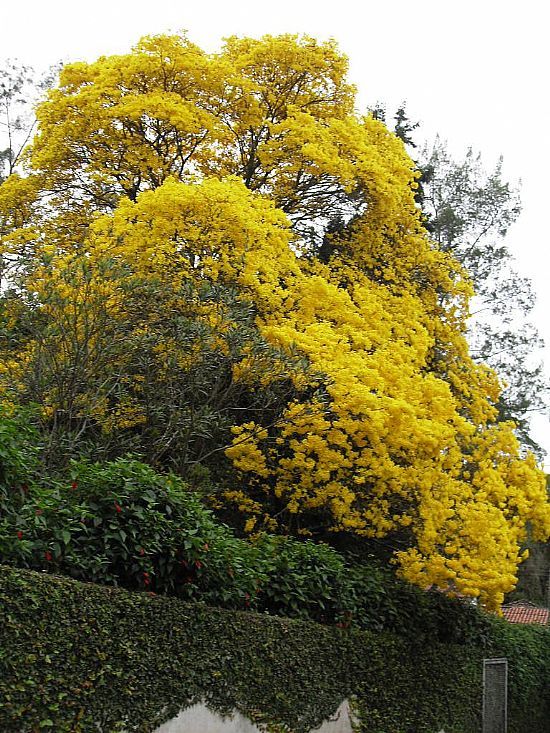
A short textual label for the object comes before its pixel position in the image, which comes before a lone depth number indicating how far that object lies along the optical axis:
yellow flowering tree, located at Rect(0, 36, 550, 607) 11.12
